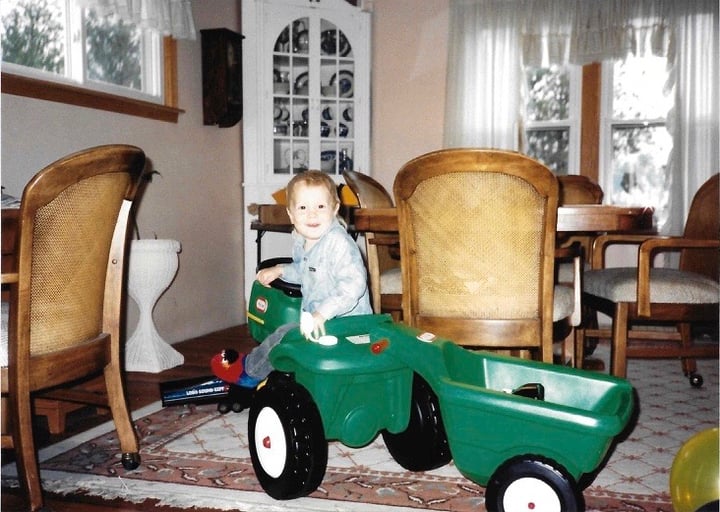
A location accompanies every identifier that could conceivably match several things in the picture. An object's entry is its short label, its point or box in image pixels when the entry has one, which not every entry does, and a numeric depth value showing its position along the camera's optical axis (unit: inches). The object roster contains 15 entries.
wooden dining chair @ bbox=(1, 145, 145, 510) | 60.6
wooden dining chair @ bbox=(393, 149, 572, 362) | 72.9
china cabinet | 191.6
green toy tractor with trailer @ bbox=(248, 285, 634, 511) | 53.7
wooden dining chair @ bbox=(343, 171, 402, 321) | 107.3
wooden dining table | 81.6
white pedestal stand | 133.3
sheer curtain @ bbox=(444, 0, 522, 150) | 191.5
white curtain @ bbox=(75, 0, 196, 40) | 127.7
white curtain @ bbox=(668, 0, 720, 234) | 174.9
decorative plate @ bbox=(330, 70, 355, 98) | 202.1
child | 73.8
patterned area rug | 68.1
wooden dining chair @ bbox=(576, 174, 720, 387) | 101.8
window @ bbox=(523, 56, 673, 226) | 189.3
